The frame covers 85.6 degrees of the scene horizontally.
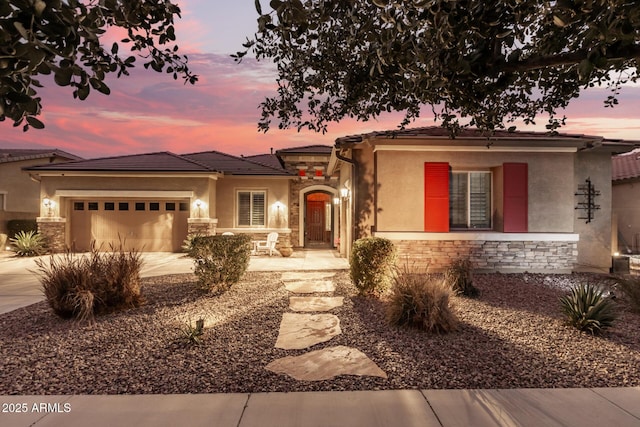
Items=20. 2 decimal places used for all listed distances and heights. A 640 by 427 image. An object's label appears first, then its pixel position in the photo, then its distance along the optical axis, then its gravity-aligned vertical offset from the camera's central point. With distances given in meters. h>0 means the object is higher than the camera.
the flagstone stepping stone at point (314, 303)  5.93 -1.55
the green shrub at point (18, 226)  15.90 -0.44
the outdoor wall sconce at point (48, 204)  13.98 +0.51
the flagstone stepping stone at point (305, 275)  8.58 -1.51
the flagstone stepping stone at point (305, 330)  4.38 -1.58
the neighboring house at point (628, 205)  12.77 +0.51
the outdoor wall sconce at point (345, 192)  11.56 +0.87
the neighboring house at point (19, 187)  17.80 +1.57
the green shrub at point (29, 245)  13.22 -1.10
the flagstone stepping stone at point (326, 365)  3.50 -1.59
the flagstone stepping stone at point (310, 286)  7.19 -1.51
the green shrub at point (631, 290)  5.77 -1.25
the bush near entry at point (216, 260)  6.84 -0.87
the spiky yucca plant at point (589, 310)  4.70 -1.30
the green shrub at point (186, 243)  13.34 -1.04
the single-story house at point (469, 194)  9.09 +0.57
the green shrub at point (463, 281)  6.86 -1.27
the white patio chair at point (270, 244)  13.80 -1.09
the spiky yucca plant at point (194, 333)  4.19 -1.43
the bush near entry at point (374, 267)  6.62 -0.95
